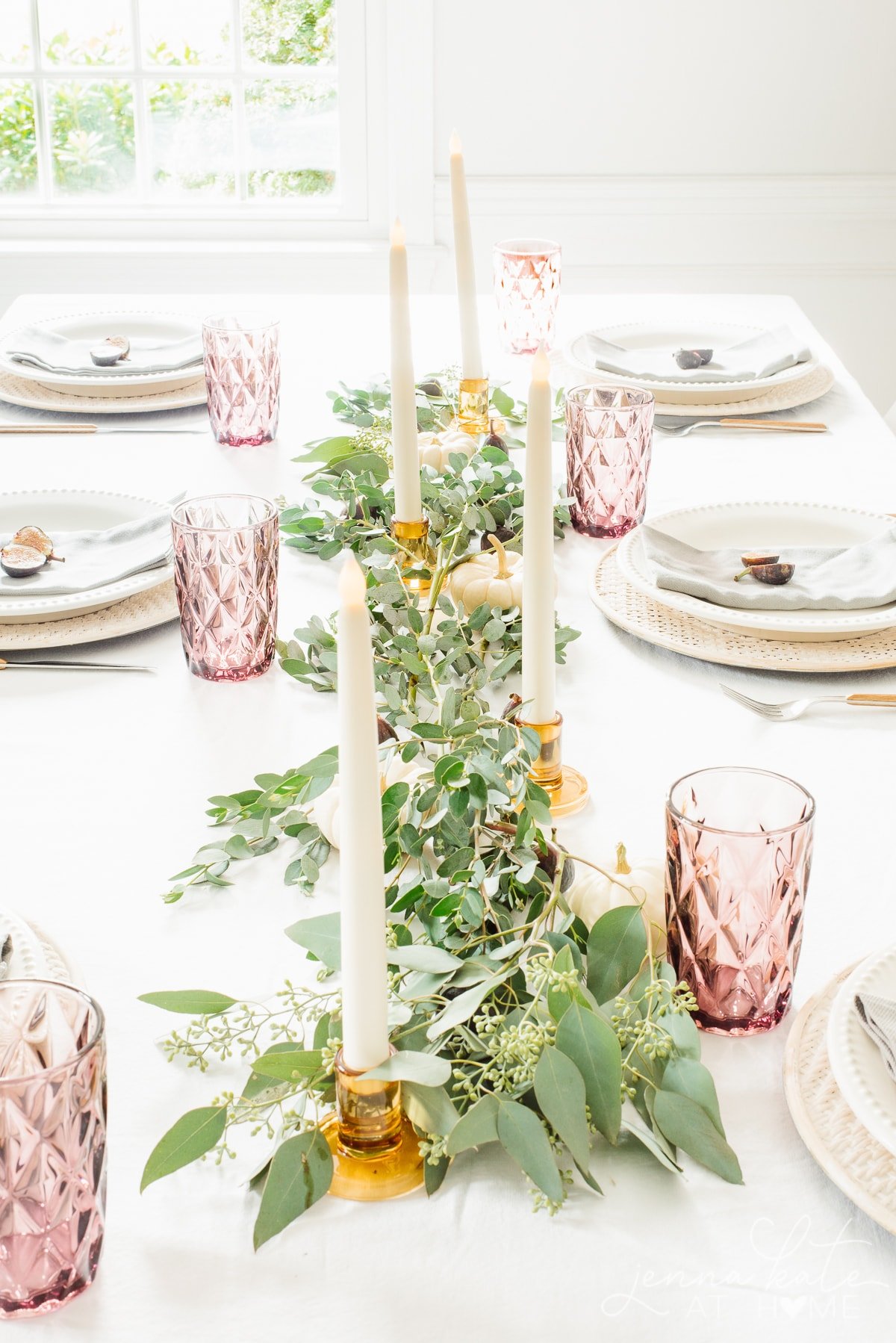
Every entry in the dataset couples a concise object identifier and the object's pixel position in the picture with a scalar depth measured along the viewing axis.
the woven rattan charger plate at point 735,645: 1.05
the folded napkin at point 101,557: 1.14
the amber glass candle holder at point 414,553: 1.18
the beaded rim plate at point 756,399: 1.70
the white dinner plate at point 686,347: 1.70
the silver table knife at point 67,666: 1.07
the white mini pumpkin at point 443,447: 1.39
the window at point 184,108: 3.21
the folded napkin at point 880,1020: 0.58
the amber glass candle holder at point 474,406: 1.57
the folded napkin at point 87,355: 1.76
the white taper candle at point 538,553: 0.80
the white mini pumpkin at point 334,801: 0.79
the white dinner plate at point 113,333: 1.72
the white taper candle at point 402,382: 1.16
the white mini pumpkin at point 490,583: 1.11
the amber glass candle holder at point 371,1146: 0.54
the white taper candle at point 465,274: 1.54
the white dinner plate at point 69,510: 1.33
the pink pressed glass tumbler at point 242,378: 1.51
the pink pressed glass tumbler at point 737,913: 0.64
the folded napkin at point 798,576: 1.10
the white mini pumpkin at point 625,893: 0.69
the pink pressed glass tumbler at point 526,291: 1.87
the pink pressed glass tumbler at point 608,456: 1.30
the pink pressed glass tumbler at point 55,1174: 0.48
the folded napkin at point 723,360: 1.73
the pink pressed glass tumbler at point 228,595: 1.03
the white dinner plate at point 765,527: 1.29
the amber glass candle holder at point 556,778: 0.83
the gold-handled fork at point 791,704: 0.99
